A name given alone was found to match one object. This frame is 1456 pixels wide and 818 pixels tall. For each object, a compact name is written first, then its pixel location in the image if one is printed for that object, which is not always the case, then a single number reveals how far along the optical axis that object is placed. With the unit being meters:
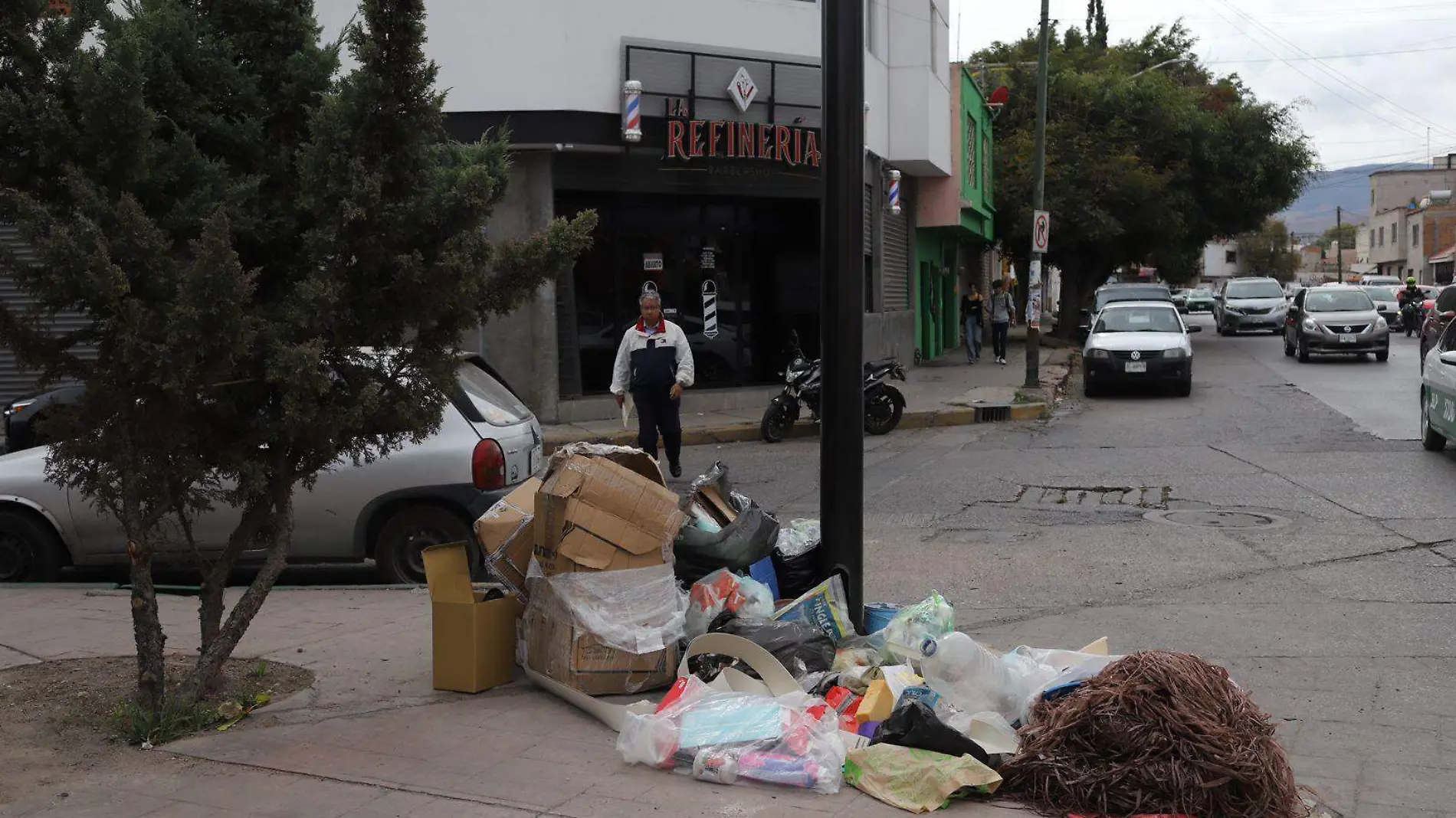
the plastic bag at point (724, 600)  5.77
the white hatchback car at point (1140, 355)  20.20
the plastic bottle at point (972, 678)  5.03
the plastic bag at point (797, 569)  6.46
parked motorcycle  16.08
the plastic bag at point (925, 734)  4.58
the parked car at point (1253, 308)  38.75
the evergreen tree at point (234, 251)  4.49
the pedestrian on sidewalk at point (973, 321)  27.59
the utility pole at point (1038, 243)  21.06
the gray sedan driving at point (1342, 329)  26.05
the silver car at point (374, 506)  8.17
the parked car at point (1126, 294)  32.25
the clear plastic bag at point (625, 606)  5.34
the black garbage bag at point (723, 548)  6.07
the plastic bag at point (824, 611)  5.94
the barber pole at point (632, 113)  16.97
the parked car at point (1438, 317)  24.38
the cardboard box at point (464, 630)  5.66
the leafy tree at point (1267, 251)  121.25
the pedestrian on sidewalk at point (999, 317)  27.31
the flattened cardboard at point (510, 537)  5.81
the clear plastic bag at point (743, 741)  4.52
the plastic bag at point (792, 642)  5.60
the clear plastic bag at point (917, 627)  5.75
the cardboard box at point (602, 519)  5.30
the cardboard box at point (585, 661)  5.37
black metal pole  6.06
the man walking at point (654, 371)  11.77
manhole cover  9.85
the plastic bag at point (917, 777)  4.36
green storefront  27.84
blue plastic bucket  6.26
